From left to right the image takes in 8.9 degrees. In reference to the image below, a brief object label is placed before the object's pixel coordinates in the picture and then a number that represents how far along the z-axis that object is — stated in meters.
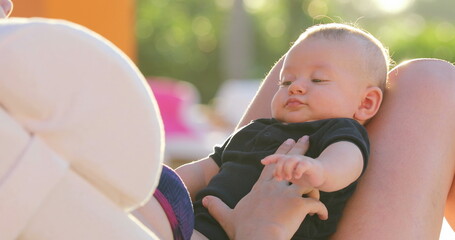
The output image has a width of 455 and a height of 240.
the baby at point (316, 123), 3.49
